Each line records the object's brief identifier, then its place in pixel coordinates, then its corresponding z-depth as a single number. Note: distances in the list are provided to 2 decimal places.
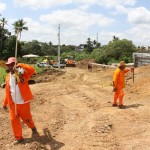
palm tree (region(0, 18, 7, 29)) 39.36
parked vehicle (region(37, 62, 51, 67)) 24.03
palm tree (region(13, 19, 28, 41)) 38.96
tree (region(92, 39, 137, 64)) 25.56
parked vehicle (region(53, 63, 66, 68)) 24.48
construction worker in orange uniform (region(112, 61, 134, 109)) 6.06
